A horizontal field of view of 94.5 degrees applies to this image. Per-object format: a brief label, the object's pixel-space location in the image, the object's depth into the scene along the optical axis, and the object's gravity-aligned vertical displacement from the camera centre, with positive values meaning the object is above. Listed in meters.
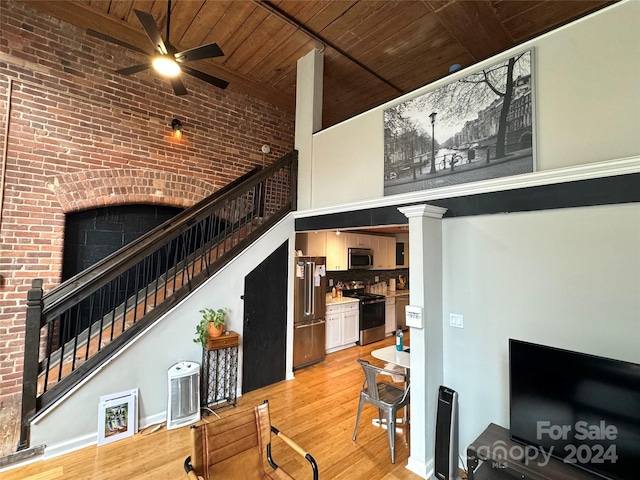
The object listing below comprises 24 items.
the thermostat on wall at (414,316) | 2.61 -0.53
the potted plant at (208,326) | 3.44 -0.85
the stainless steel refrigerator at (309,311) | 4.86 -0.96
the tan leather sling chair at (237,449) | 1.85 -1.28
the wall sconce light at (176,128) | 4.58 +1.97
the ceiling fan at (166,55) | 2.57 +1.87
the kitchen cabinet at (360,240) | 6.65 +0.36
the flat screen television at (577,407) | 1.71 -0.95
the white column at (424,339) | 2.60 -0.75
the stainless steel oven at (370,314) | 6.24 -1.26
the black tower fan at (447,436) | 2.44 -1.51
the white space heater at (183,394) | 3.16 -1.53
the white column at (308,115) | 4.43 +2.16
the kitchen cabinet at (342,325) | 5.65 -1.38
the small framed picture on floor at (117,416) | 2.84 -1.60
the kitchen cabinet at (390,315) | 6.84 -1.38
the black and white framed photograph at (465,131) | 2.42 +1.19
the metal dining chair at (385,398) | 2.77 -1.44
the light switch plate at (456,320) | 2.72 -0.59
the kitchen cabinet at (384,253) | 7.36 +0.08
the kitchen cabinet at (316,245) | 5.68 +0.21
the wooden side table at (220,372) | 3.52 -1.44
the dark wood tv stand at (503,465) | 1.86 -1.37
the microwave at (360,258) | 6.62 -0.05
